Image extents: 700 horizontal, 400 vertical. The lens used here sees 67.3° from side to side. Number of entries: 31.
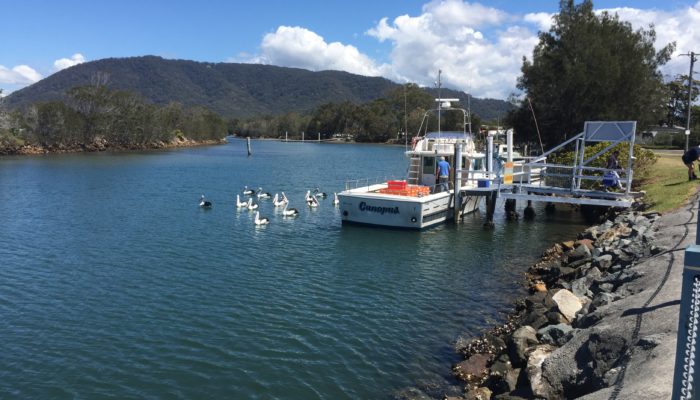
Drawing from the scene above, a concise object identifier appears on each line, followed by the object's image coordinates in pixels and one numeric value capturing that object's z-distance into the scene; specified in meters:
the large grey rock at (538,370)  8.67
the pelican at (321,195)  38.48
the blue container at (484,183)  27.61
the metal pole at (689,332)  4.79
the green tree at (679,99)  88.75
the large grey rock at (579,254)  18.03
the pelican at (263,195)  37.58
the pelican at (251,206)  32.75
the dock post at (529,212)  30.34
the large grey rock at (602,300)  11.22
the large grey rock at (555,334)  10.53
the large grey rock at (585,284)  13.73
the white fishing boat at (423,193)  25.64
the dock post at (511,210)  30.11
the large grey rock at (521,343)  10.64
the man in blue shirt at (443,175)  28.27
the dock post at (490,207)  27.47
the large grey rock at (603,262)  15.65
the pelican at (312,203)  34.30
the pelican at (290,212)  30.92
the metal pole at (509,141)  30.06
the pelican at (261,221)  28.03
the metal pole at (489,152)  29.88
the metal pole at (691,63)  38.34
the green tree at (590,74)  43.38
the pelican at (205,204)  33.59
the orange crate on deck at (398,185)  27.03
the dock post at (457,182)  27.58
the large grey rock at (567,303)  11.98
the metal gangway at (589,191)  21.92
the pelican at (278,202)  34.09
